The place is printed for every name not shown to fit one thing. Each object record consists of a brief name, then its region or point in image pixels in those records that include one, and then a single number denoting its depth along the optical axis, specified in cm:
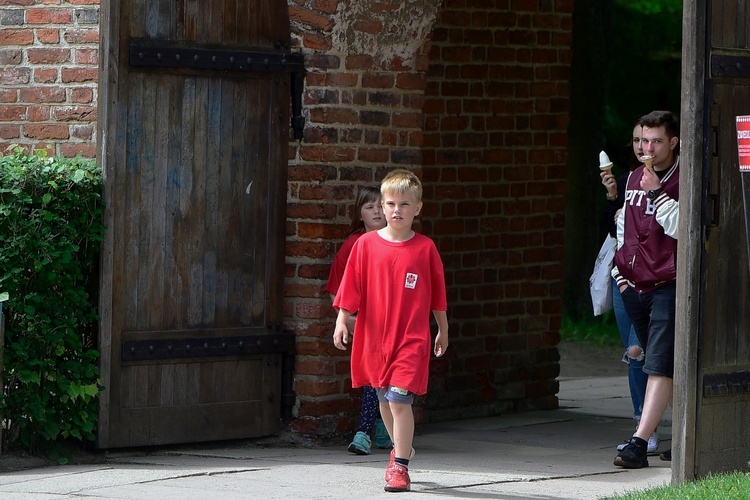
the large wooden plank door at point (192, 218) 1462
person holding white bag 1591
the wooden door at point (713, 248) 1284
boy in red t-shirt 1303
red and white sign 1299
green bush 1370
